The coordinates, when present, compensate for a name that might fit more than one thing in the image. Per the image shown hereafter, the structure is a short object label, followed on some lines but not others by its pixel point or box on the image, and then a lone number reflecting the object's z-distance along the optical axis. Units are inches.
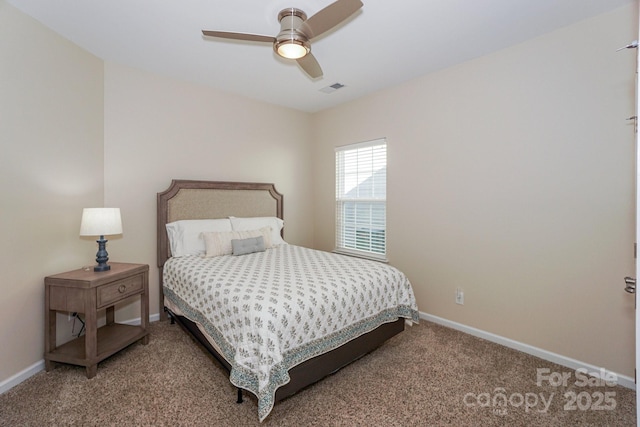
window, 146.2
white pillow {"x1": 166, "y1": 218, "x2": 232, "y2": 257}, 121.8
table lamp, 92.9
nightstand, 85.0
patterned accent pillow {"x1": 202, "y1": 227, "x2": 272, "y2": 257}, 120.7
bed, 67.8
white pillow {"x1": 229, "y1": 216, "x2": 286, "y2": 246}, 139.6
